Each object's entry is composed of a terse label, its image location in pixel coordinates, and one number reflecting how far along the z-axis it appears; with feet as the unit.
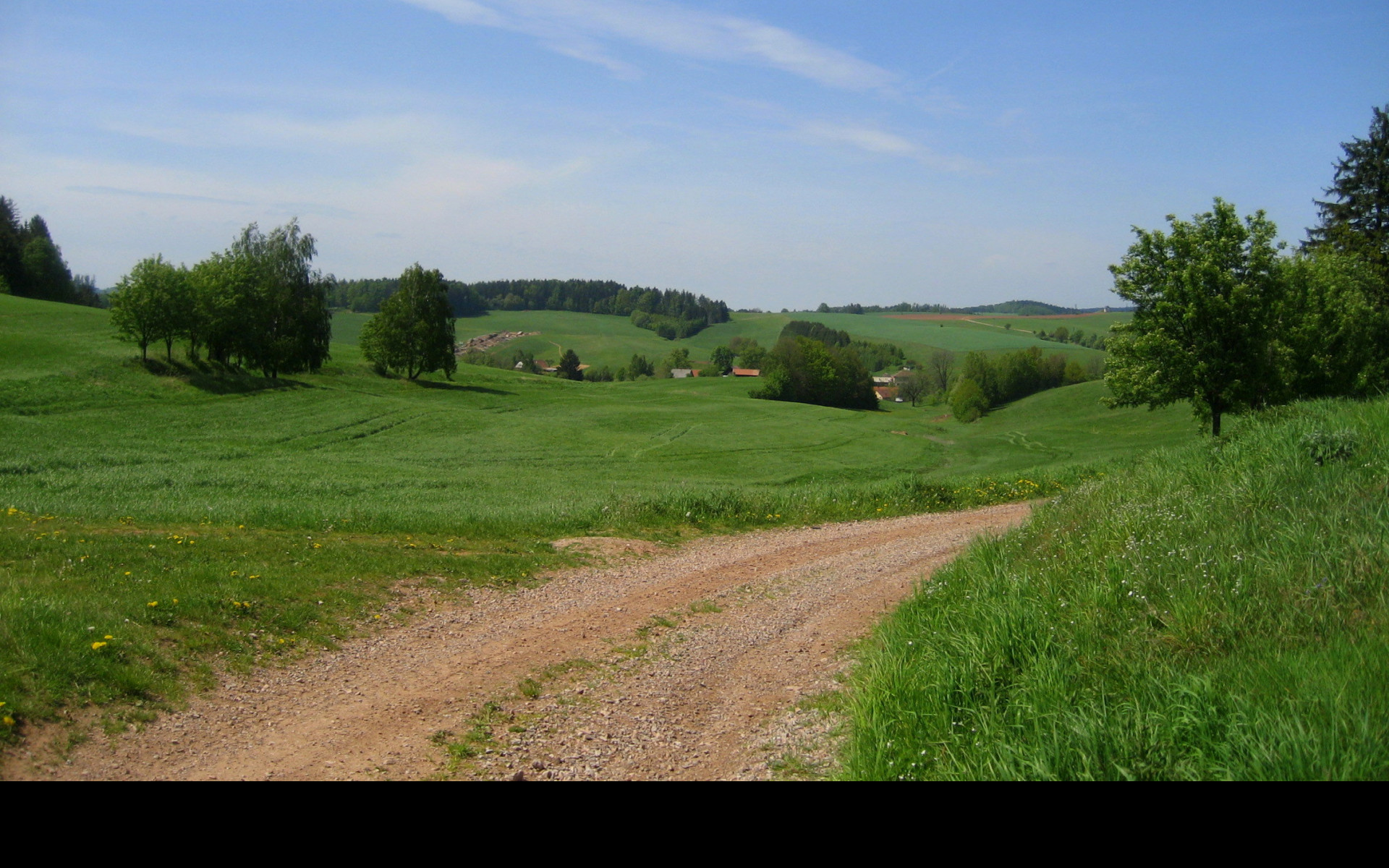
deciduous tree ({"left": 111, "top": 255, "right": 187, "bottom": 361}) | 175.42
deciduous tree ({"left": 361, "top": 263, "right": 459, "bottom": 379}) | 252.21
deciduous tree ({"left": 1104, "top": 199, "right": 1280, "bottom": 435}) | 95.25
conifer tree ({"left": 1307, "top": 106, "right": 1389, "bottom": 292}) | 141.49
